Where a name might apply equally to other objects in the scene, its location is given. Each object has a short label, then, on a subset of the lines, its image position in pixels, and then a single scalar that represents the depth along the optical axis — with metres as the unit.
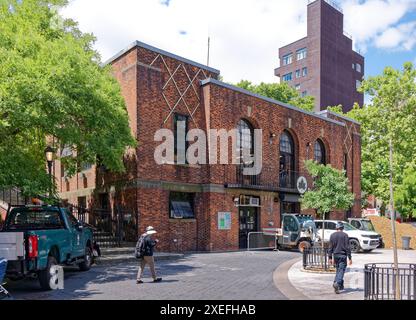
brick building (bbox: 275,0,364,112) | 67.25
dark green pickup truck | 10.23
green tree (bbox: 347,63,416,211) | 41.47
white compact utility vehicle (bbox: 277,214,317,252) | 22.55
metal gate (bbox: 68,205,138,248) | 20.27
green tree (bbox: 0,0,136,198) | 12.48
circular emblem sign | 28.23
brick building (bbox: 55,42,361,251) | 20.86
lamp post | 16.06
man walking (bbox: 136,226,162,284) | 12.07
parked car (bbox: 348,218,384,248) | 26.53
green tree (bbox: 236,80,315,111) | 46.66
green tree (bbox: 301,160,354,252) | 16.64
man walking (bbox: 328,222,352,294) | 10.70
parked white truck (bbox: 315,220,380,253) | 23.31
